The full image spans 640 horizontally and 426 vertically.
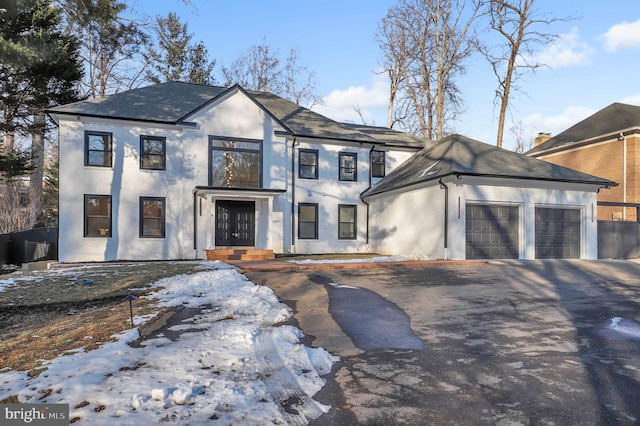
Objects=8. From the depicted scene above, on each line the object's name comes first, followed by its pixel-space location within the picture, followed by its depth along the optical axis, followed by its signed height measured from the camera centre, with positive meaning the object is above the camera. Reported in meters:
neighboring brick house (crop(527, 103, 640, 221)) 22.11 +4.27
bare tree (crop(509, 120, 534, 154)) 45.75 +8.30
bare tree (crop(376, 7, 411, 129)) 28.38 +11.72
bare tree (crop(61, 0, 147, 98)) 24.72 +10.86
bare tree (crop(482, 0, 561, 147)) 24.66 +11.46
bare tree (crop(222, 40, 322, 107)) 31.62 +11.42
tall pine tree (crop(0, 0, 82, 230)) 15.54 +6.18
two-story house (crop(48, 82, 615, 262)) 14.43 +0.97
